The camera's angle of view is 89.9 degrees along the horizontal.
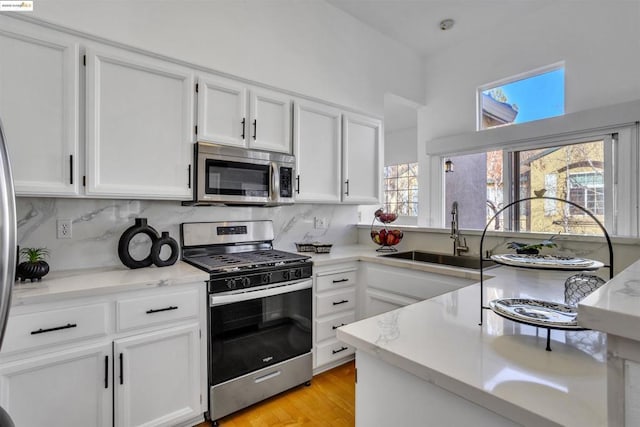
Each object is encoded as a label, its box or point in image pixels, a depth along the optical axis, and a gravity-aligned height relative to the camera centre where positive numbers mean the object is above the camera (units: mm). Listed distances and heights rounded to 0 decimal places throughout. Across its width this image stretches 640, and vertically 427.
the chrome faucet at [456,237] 2625 -187
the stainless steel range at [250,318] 1842 -651
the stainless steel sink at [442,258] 2502 -374
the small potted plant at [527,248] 1474 -158
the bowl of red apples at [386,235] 2885 -188
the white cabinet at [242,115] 2109 +703
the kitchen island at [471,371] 645 -367
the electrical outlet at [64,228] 1893 -84
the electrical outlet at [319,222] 3131 -77
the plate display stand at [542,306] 853 -287
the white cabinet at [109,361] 1370 -700
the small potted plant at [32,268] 1563 -268
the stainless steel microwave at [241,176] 2068 +268
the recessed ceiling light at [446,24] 3102 +1871
